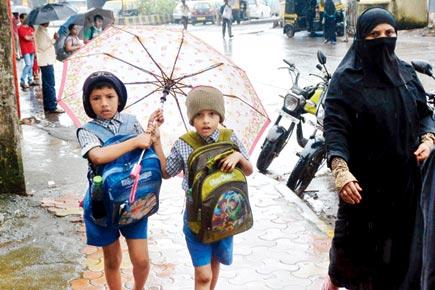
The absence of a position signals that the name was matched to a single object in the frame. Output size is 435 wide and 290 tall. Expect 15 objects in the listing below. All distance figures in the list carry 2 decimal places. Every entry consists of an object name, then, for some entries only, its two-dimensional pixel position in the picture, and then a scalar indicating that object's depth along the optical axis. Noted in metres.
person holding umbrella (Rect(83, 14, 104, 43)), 12.13
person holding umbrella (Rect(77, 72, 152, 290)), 3.18
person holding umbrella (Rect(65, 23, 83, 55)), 10.34
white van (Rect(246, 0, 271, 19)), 36.44
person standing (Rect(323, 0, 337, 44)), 21.14
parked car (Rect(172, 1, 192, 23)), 34.56
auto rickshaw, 24.52
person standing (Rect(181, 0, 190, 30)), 30.12
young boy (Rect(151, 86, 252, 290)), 3.25
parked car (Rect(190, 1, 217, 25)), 35.91
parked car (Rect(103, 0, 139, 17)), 36.12
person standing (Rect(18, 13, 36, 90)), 13.28
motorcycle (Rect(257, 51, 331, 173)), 6.69
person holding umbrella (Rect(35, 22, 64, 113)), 10.25
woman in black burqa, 3.25
